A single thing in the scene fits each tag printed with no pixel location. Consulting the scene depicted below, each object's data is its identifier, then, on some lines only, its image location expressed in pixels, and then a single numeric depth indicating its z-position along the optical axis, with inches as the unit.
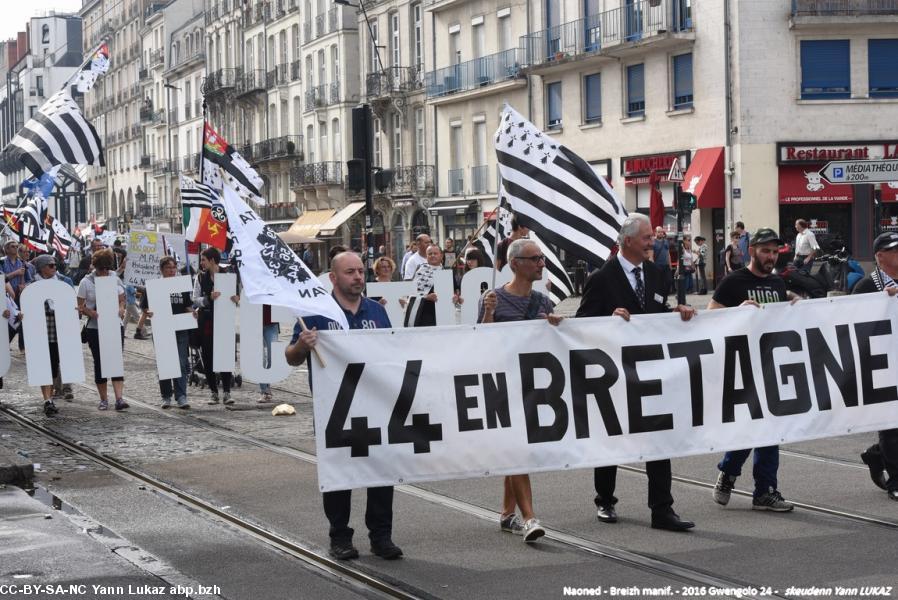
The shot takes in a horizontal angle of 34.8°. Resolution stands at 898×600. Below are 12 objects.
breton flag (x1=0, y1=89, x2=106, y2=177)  794.8
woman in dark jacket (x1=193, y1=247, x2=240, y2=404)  625.3
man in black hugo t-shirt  340.5
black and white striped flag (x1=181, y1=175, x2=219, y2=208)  893.8
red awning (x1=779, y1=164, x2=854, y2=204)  1418.6
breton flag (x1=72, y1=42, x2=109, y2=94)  885.2
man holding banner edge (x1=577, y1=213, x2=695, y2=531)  331.6
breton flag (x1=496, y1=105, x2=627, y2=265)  401.7
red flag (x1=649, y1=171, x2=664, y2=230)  1381.6
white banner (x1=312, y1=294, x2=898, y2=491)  306.2
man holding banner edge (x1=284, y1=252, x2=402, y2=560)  297.4
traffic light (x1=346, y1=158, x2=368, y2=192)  767.1
